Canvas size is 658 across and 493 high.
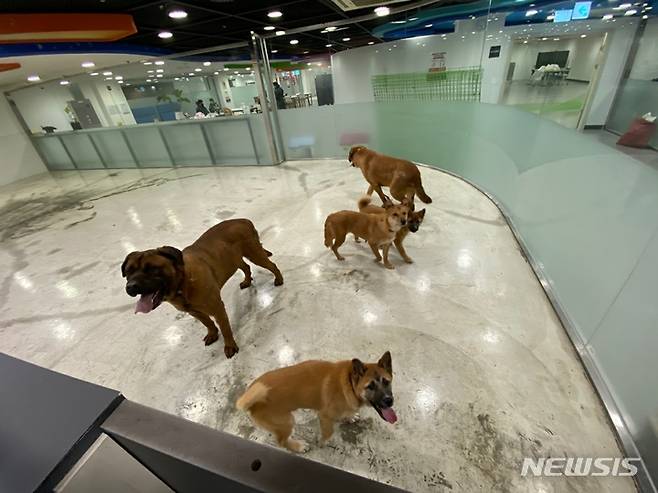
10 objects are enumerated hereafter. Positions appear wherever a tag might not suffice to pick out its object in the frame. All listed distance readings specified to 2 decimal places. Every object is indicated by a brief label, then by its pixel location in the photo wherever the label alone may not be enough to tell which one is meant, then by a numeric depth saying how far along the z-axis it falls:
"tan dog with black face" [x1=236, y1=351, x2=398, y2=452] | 1.25
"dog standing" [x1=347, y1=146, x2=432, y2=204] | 3.46
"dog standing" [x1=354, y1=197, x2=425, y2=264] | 2.51
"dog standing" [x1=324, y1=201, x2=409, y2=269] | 2.48
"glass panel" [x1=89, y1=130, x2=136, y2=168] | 7.93
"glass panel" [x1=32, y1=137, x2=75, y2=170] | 8.98
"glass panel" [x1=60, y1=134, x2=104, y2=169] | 8.45
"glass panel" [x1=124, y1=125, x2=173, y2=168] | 7.46
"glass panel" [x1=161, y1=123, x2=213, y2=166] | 7.04
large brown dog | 1.58
